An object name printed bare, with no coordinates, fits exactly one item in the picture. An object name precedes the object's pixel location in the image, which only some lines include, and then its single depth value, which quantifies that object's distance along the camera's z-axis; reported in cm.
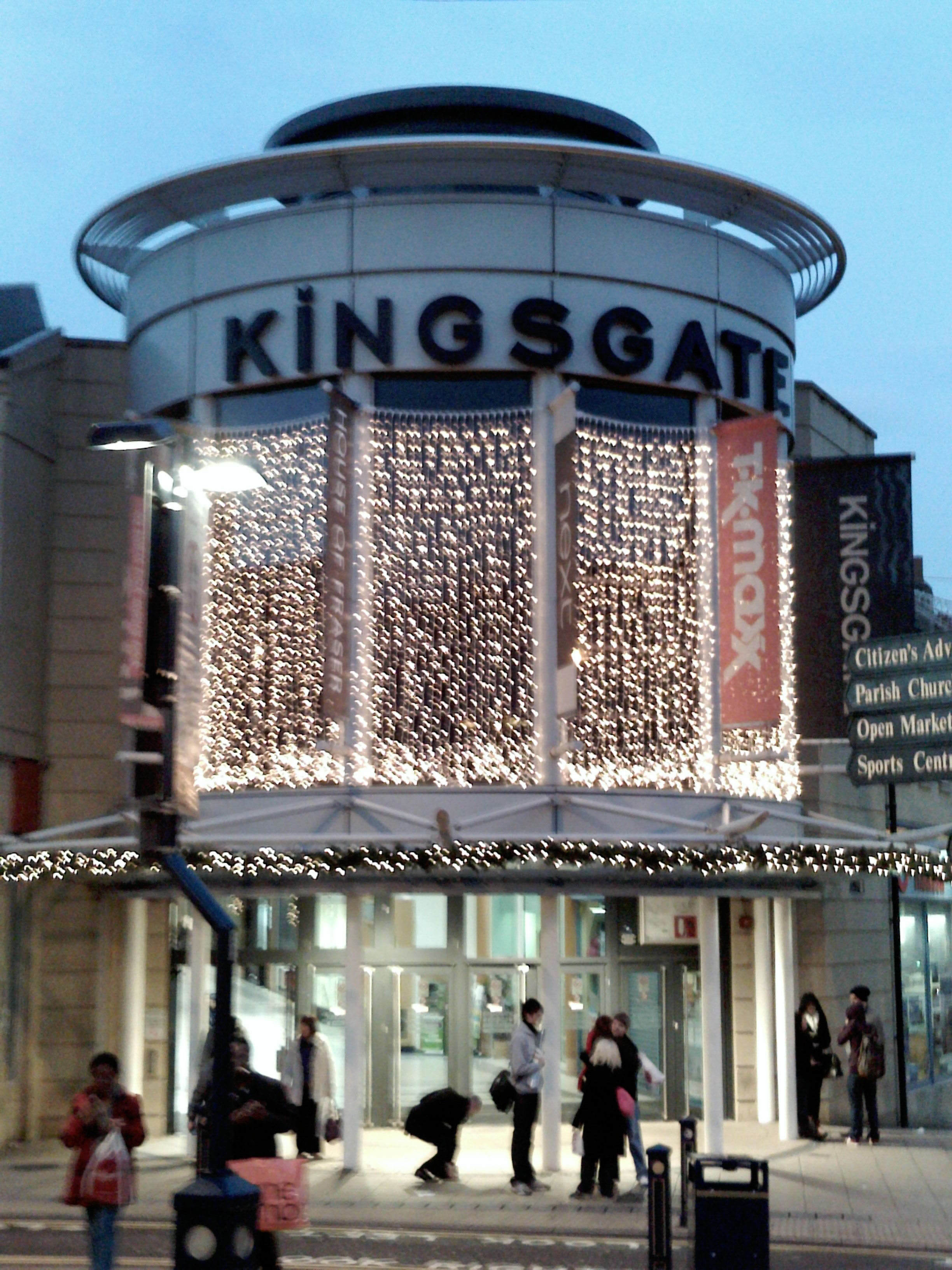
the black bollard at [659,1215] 1257
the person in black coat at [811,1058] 2191
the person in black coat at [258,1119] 1151
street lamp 938
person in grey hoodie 1764
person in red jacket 1127
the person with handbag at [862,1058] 2138
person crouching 1803
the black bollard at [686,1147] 1509
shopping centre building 1998
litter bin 1231
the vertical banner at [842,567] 2169
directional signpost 1503
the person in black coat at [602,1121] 1716
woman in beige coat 1939
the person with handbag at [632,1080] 1753
